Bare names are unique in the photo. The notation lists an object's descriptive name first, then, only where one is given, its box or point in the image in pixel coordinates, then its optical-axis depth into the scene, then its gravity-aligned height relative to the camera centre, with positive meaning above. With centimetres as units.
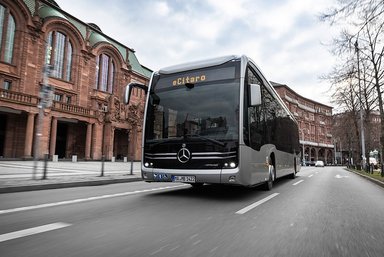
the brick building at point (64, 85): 3102 +901
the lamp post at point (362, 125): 1941 +402
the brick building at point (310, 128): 8844 +1198
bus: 663 +88
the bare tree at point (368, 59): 835 +451
